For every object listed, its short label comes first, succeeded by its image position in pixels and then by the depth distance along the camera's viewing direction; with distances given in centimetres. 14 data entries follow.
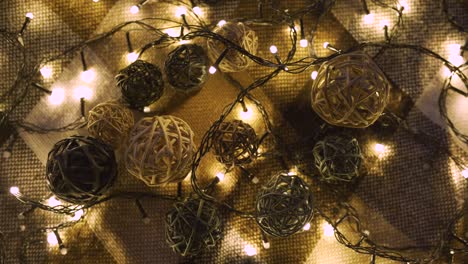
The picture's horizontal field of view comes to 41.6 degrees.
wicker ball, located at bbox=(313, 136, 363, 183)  63
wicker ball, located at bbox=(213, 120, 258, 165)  64
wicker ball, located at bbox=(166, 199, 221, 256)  61
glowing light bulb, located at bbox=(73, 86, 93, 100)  71
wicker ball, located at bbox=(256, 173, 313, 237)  60
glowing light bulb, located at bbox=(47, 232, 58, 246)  70
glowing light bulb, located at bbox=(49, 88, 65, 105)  71
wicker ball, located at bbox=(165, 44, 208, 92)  65
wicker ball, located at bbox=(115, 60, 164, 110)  64
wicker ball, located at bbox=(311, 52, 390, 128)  59
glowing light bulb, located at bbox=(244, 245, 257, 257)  70
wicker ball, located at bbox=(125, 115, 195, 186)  59
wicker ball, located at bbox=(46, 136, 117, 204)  58
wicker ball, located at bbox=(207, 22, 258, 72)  64
